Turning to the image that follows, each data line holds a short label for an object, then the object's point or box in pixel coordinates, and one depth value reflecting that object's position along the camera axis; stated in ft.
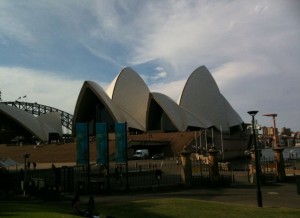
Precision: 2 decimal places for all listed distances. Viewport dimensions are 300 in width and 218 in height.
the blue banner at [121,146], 57.58
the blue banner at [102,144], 57.28
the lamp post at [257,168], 37.39
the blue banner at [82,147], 56.31
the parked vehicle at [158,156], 133.36
